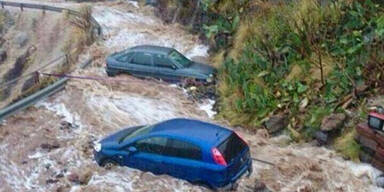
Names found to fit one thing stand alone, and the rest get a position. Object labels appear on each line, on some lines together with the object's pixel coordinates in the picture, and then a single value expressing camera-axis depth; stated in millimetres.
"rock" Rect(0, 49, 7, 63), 29625
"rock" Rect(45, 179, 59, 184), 12636
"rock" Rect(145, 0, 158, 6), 27555
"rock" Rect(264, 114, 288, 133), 14539
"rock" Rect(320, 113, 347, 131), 13281
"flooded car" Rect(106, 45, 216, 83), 17797
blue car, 11328
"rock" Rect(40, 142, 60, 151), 14047
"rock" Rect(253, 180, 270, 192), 11666
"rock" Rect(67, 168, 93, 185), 12516
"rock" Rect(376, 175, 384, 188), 11625
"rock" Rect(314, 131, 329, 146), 13344
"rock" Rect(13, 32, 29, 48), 30000
